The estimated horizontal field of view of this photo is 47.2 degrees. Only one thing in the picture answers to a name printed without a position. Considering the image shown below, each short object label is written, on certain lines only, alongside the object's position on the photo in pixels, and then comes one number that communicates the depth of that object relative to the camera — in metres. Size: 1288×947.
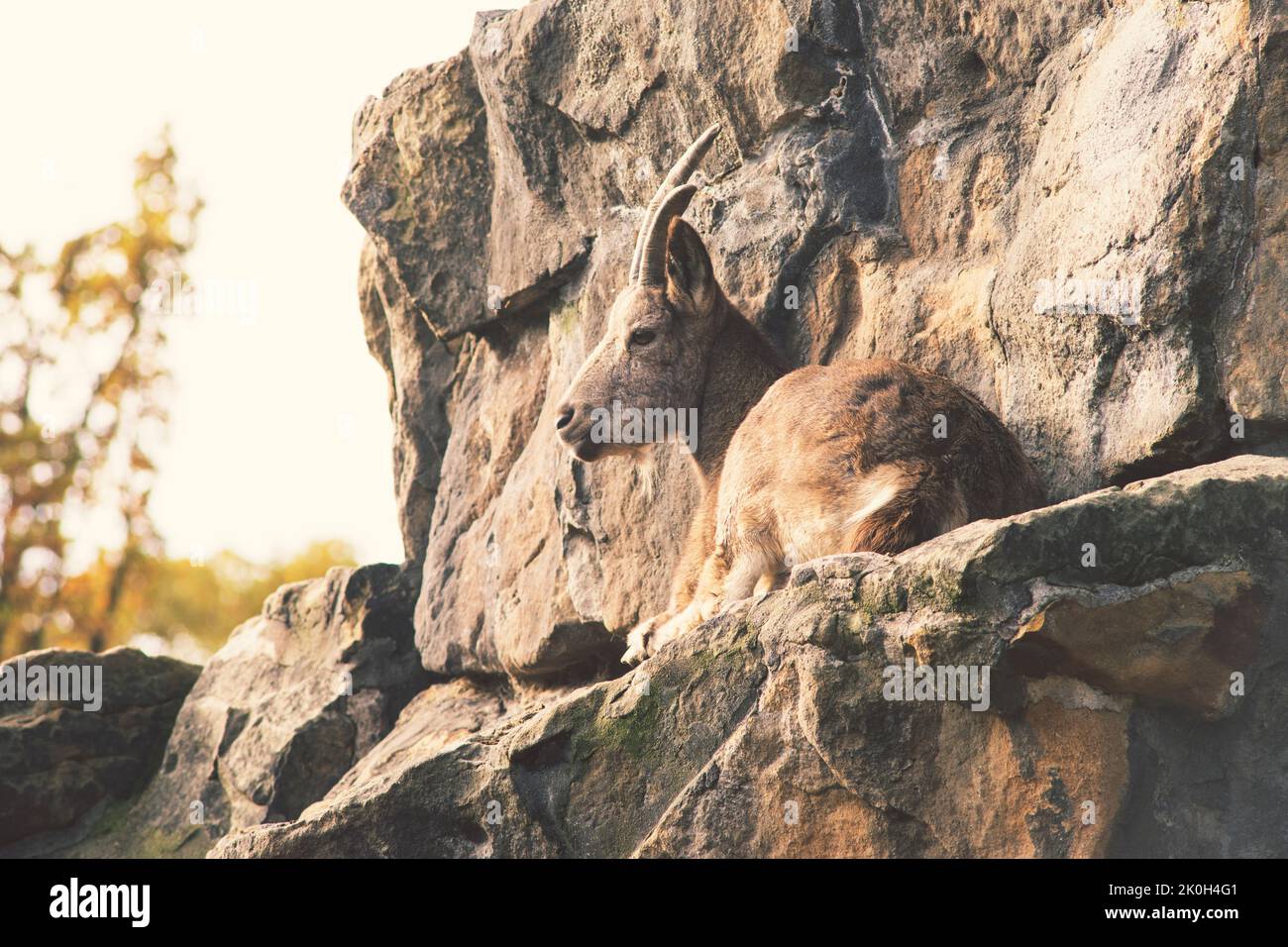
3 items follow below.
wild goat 5.41
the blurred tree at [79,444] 23.52
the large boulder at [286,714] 9.30
